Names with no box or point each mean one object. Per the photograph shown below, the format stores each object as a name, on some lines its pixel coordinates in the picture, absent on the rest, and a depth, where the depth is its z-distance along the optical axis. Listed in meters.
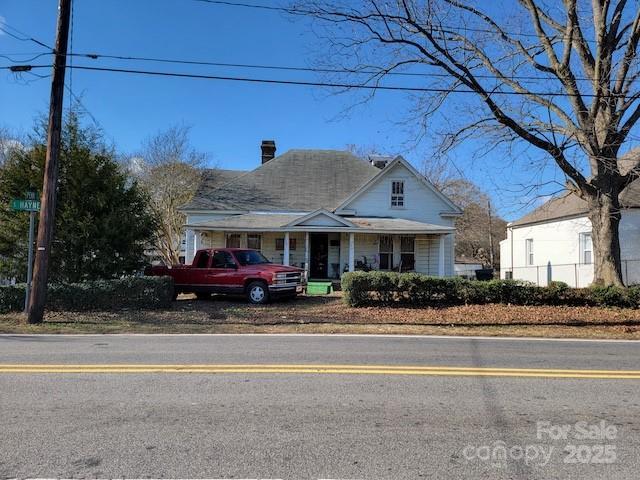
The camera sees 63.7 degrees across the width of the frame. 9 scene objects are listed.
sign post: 12.56
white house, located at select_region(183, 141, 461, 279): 25.14
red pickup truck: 16.67
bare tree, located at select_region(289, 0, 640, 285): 15.16
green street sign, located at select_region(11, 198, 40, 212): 12.57
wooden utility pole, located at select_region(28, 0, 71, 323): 12.27
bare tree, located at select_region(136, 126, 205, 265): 33.69
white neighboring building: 22.77
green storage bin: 19.93
